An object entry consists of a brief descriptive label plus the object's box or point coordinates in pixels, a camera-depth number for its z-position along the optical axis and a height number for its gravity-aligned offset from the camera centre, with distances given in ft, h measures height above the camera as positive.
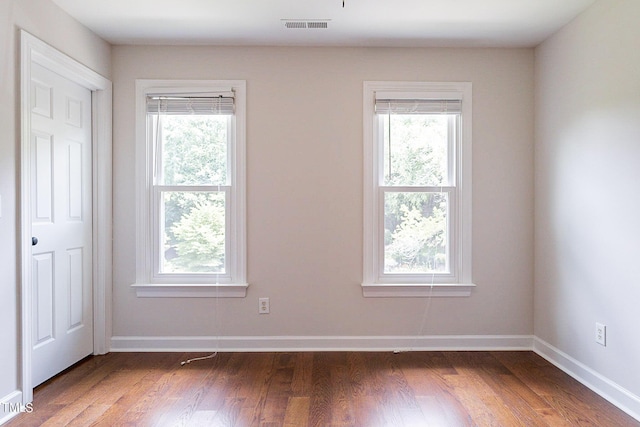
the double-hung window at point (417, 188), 11.34 +0.50
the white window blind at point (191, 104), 11.23 +2.66
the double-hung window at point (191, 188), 11.25 +0.52
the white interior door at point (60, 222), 8.97 -0.29
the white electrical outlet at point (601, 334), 8.77 -2.55
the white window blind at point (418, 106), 11.30 +2.61
